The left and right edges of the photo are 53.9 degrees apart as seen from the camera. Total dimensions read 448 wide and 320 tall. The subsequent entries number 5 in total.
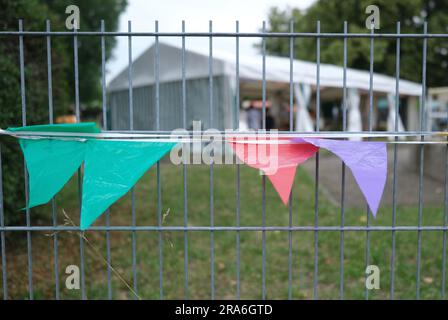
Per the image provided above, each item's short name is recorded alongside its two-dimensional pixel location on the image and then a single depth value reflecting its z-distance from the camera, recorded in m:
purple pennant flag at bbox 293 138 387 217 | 2.57
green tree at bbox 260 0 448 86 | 21.88
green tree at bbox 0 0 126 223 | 3.95
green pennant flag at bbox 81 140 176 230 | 2.60
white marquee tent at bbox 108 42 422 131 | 11.76
